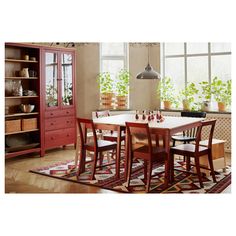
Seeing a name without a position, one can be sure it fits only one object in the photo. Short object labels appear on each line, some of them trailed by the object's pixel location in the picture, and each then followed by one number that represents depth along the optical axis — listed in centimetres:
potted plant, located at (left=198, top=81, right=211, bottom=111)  690
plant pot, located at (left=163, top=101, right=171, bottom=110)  741
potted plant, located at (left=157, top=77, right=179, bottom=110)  742
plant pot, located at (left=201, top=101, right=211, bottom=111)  689
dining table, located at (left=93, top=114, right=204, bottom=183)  432
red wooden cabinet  628
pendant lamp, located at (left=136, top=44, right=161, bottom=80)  529
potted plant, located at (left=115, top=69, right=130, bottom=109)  736
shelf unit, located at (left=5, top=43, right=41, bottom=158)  589
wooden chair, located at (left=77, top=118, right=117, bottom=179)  462
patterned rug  426
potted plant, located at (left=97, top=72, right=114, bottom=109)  730
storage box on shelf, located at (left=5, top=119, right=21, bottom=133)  574
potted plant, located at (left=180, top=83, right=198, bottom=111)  715
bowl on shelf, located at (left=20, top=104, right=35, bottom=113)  604
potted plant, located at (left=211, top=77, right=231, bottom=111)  670
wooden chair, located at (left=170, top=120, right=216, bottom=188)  433
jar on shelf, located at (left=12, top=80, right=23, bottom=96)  594
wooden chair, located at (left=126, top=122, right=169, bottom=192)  411
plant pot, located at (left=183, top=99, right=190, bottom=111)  719
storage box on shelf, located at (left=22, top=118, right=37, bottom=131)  598
